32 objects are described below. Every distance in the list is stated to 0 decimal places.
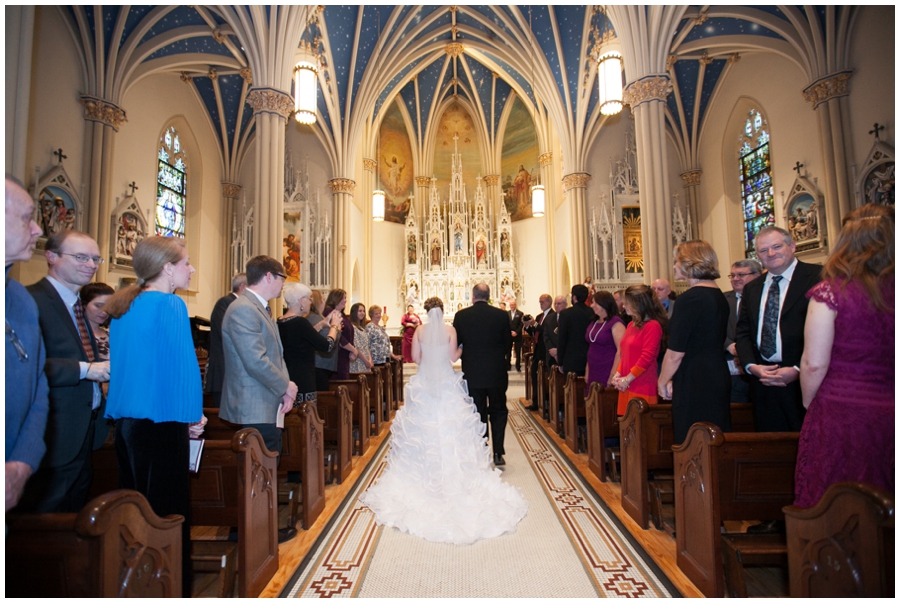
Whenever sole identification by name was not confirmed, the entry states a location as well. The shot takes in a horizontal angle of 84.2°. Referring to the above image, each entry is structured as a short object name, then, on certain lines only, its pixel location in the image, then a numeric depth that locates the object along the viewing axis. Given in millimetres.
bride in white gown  3301
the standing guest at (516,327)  10914
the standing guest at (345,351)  5375
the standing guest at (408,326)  12758
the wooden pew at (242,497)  2396
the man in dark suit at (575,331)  5480
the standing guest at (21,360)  1504
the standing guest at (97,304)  3141
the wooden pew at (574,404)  5188
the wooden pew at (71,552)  1456
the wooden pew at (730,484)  2383
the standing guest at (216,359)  3756
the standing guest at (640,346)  3697
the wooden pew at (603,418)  4258
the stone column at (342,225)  15523
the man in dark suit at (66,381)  1970
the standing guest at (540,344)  7445
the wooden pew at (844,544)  1479
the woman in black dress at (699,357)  2912
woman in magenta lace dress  1857
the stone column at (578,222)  15438
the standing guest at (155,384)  2043
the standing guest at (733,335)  3764
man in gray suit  2752
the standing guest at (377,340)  6742
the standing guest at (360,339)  6172
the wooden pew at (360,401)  5082
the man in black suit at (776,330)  2750
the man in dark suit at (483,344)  4629
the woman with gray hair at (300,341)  3619
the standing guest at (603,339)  4508
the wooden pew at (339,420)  4316
